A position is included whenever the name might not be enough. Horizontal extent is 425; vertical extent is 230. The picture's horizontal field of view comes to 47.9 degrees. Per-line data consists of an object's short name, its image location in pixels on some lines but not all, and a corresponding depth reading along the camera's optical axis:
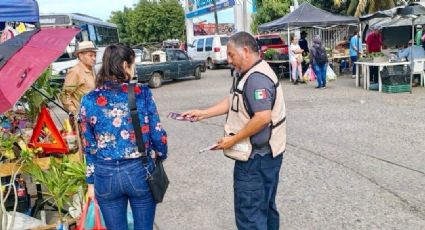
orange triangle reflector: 4.09
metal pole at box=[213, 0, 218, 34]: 32.86
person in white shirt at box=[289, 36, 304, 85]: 15.74
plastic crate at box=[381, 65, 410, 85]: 12.39
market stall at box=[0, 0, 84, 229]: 3.25
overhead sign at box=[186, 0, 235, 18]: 34.38
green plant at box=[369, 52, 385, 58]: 13.20
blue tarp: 6.41
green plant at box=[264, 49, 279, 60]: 17.96
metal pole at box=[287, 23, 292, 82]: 16.44
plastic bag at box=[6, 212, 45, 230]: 3.84
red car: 22.30
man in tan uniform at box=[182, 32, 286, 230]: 3.14
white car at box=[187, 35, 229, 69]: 25.23
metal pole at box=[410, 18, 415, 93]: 12.39
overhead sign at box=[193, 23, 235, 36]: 47.51
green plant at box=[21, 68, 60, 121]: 4.19
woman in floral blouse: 2.88
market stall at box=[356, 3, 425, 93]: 12.46
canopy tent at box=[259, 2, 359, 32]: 16.61
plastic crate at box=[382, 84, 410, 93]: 12.43
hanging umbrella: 2.77
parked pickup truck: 17.33
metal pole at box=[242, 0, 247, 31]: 32.23
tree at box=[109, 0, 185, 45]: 50.19
